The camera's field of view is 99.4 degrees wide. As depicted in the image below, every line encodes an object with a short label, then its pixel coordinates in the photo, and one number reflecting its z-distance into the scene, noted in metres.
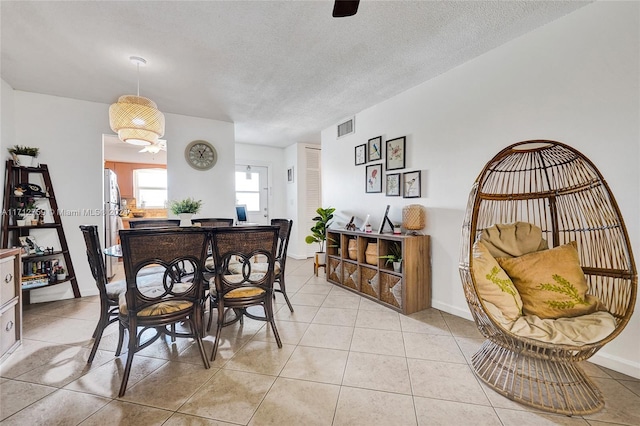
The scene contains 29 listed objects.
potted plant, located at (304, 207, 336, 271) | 4.20
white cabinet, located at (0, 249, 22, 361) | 1.94
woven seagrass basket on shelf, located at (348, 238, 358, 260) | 3.40
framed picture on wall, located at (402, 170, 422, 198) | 3.05
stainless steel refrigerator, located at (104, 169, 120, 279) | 3.87
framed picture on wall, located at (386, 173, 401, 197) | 3.29
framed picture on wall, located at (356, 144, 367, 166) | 3.77
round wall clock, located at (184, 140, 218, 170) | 4.08
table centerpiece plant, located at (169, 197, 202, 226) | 3.21
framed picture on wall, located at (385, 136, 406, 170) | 3.21
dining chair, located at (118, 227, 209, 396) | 1.59
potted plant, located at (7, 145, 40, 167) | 3.02
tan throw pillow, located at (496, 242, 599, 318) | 1.66
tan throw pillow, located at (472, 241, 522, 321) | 1.66
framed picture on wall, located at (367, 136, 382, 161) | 3.52
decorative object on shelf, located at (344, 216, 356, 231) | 3.69
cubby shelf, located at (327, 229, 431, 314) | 2.75
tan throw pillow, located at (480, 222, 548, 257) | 1.94
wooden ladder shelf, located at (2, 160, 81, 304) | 2.96
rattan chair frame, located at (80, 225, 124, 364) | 1.82
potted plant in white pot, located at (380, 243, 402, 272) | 2.82
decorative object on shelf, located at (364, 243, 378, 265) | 3.10
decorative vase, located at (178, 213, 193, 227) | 3.28
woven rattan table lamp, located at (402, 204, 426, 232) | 2.88
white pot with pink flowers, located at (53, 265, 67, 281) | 3.21
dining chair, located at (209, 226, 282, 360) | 1.93
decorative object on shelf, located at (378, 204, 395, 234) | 3.09
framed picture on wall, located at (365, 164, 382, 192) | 3.56
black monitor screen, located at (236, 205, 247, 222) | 4.28
